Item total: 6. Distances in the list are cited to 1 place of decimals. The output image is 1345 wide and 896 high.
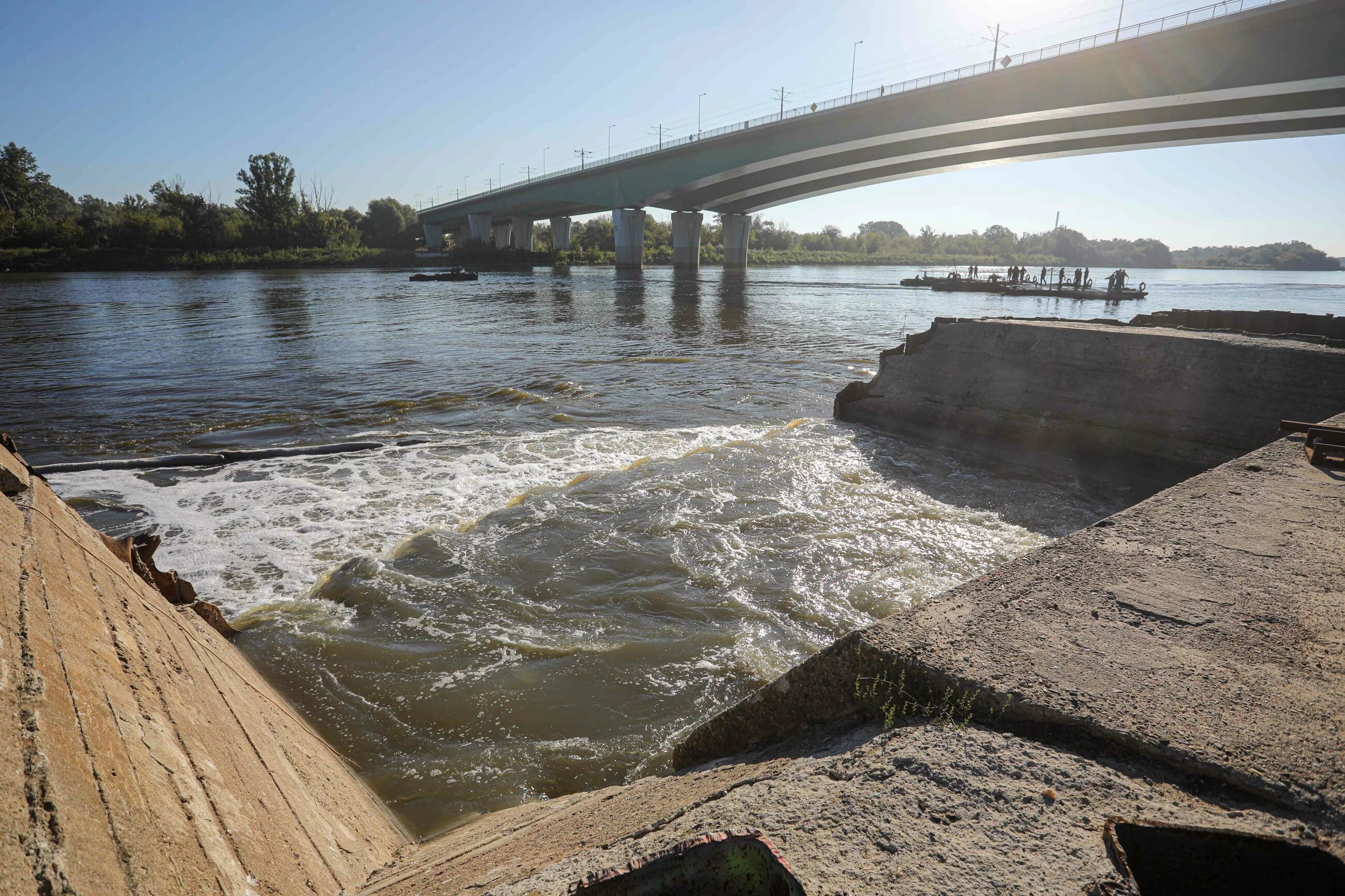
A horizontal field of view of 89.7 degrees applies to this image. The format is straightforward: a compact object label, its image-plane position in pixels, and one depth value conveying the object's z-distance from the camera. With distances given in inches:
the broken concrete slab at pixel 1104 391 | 293.7
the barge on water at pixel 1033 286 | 1978.3
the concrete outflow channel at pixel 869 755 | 61.4
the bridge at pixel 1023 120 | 1077.8
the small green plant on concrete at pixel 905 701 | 86.0
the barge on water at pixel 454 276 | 2201.0
